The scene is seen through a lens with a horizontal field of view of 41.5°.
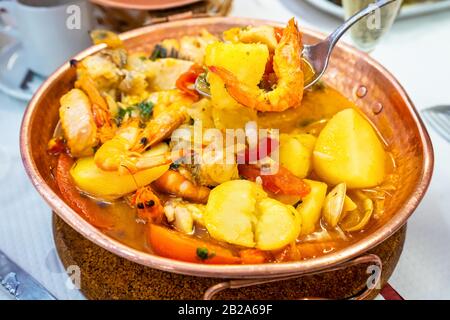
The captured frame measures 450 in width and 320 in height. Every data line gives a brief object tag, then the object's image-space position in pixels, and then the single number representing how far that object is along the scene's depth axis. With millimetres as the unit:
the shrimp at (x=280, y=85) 361
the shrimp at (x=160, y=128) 392
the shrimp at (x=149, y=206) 366
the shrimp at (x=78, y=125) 393
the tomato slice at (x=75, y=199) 374
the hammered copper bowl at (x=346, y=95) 329
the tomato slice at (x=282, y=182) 375
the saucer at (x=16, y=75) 517
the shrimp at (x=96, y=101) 405
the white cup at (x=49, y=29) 507
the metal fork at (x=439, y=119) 507
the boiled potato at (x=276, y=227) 344
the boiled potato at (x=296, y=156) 393
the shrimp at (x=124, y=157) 367
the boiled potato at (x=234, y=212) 346
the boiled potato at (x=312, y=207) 371
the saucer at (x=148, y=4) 533
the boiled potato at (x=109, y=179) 379
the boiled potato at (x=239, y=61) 369
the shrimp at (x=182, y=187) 381
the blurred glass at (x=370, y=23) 471
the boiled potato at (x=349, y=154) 391
